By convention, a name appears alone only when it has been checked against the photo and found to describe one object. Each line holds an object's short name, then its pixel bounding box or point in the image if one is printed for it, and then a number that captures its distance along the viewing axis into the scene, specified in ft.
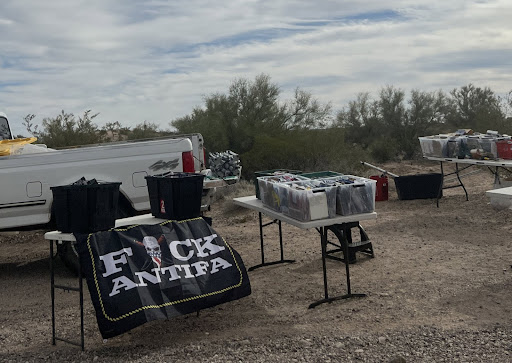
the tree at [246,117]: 57.72
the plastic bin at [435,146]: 37.12
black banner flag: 14.87
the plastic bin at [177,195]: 16.90
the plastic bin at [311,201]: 17.65
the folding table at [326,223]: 17.65
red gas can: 39.34
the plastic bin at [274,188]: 19.44
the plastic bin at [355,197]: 18.13
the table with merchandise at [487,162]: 32.42
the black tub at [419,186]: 37.20
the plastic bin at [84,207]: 15.44
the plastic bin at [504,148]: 33.04
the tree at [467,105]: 90.51
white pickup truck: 23.43
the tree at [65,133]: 47.91
